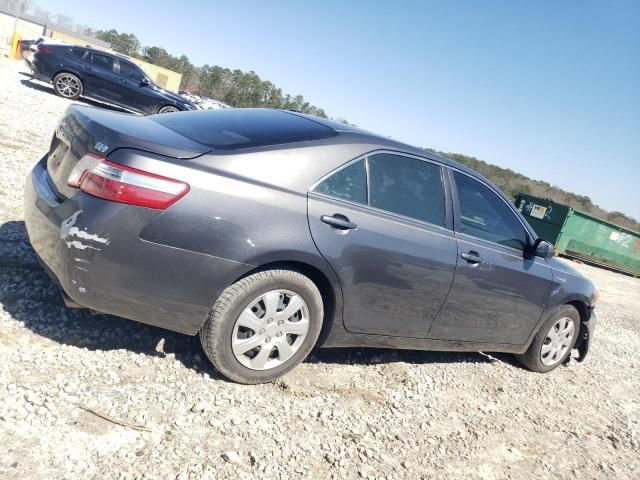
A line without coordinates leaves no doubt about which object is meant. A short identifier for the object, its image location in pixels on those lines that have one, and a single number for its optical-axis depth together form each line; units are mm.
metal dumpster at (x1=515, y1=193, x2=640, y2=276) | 17438
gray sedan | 2664
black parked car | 13891
